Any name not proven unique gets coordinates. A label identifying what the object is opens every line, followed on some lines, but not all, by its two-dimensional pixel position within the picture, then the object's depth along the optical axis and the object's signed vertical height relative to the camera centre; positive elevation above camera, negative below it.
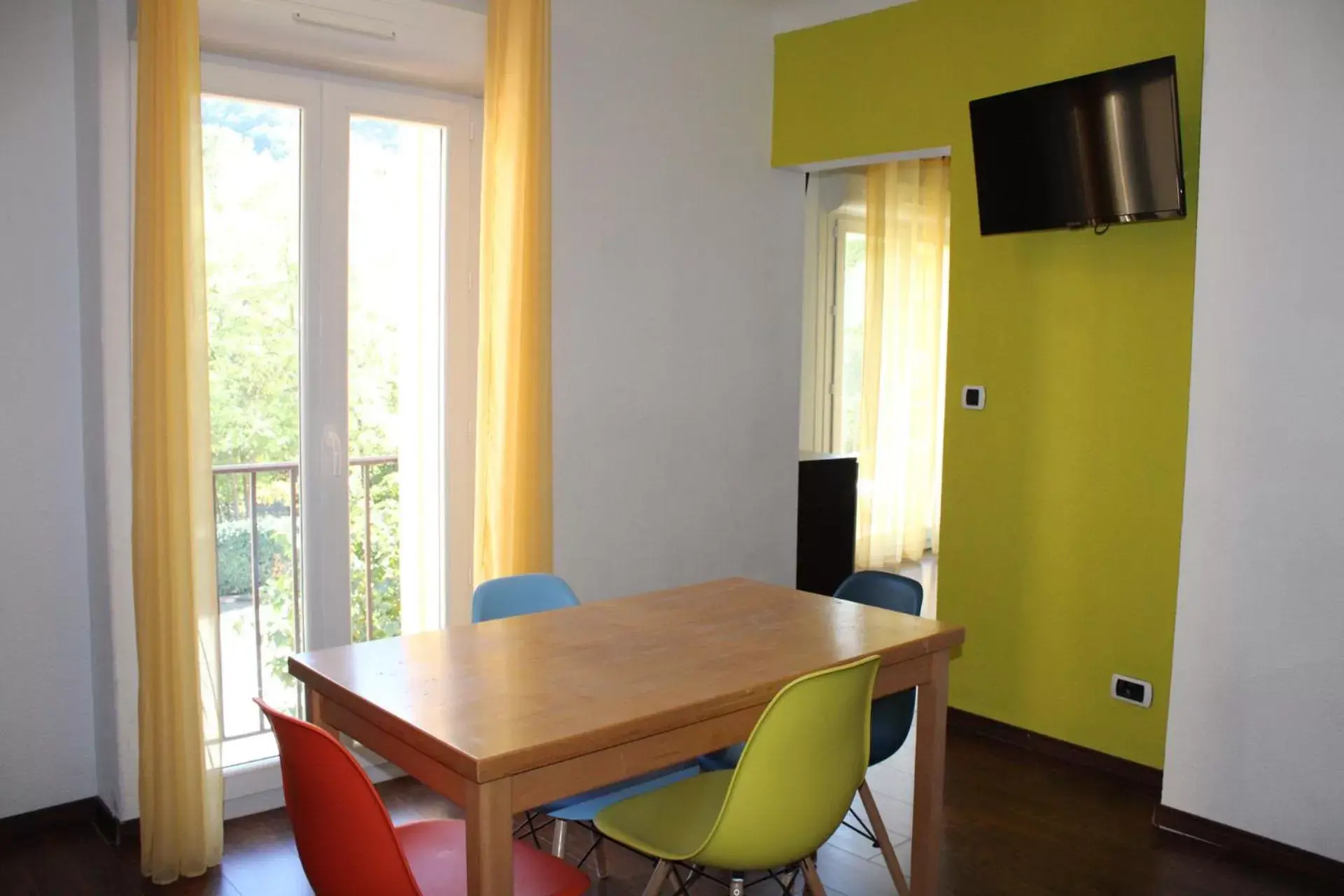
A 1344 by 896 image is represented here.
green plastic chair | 2.07 -0.81
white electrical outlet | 3.85 -1.09
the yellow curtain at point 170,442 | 3.03 -0.21
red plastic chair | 1.85 -0.80
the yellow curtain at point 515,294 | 3.80 +0.29
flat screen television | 3.43 +0.78
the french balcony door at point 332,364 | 3.49 +0.03
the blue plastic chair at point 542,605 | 2.64 -0.64
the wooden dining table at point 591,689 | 1.89 -0.63
